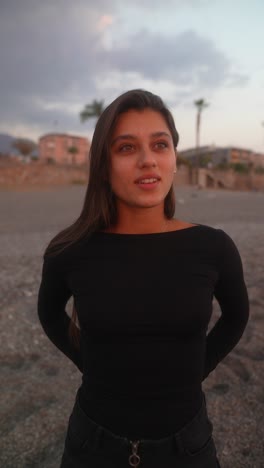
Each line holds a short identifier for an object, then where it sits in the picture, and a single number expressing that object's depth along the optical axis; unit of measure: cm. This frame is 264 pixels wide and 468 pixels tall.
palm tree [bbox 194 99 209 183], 4972
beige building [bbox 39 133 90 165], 8456
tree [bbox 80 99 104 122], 3856
